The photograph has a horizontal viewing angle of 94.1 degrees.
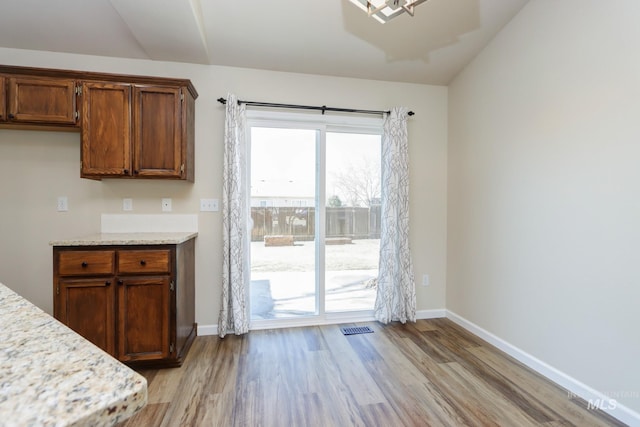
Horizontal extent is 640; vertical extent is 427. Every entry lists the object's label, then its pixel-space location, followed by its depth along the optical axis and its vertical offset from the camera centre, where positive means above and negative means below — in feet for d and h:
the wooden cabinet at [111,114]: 7.66 +2.51
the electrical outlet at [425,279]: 11.03 -2.54
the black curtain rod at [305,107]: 9.36 +3.40
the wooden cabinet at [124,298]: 6.99 -2.16
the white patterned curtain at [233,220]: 9.14 -0.32
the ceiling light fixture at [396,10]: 5.04 +3.52
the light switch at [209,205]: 9.43 +0.14
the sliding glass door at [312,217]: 10.10 -0.24
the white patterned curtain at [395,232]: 10.22 -0.74
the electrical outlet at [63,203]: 8.70 +0.14
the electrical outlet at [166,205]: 9.18 +0.13
